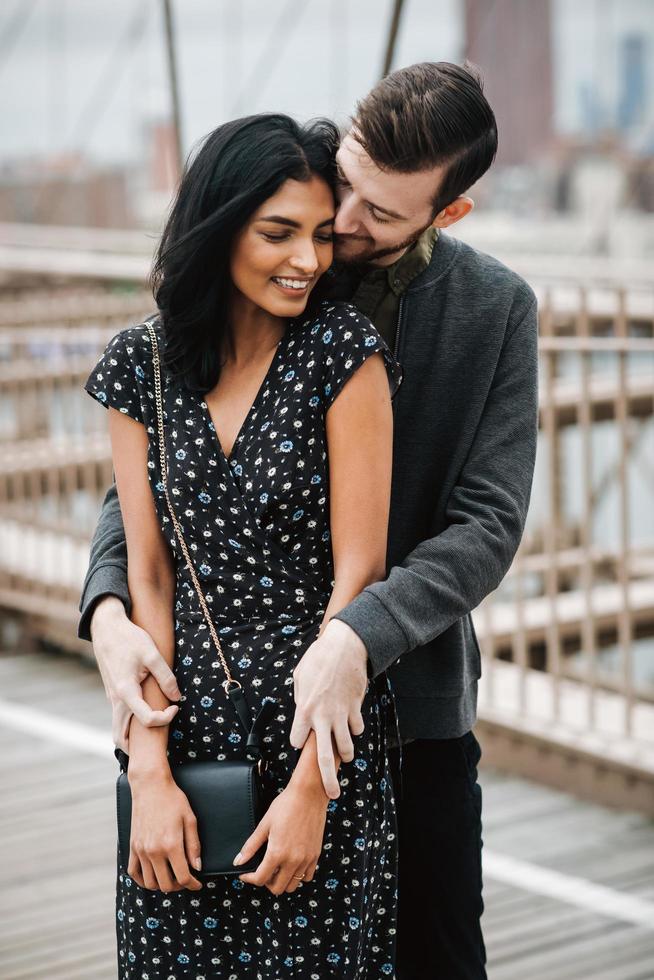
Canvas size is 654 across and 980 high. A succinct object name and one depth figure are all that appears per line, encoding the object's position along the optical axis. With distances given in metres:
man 2.42
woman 2.46
